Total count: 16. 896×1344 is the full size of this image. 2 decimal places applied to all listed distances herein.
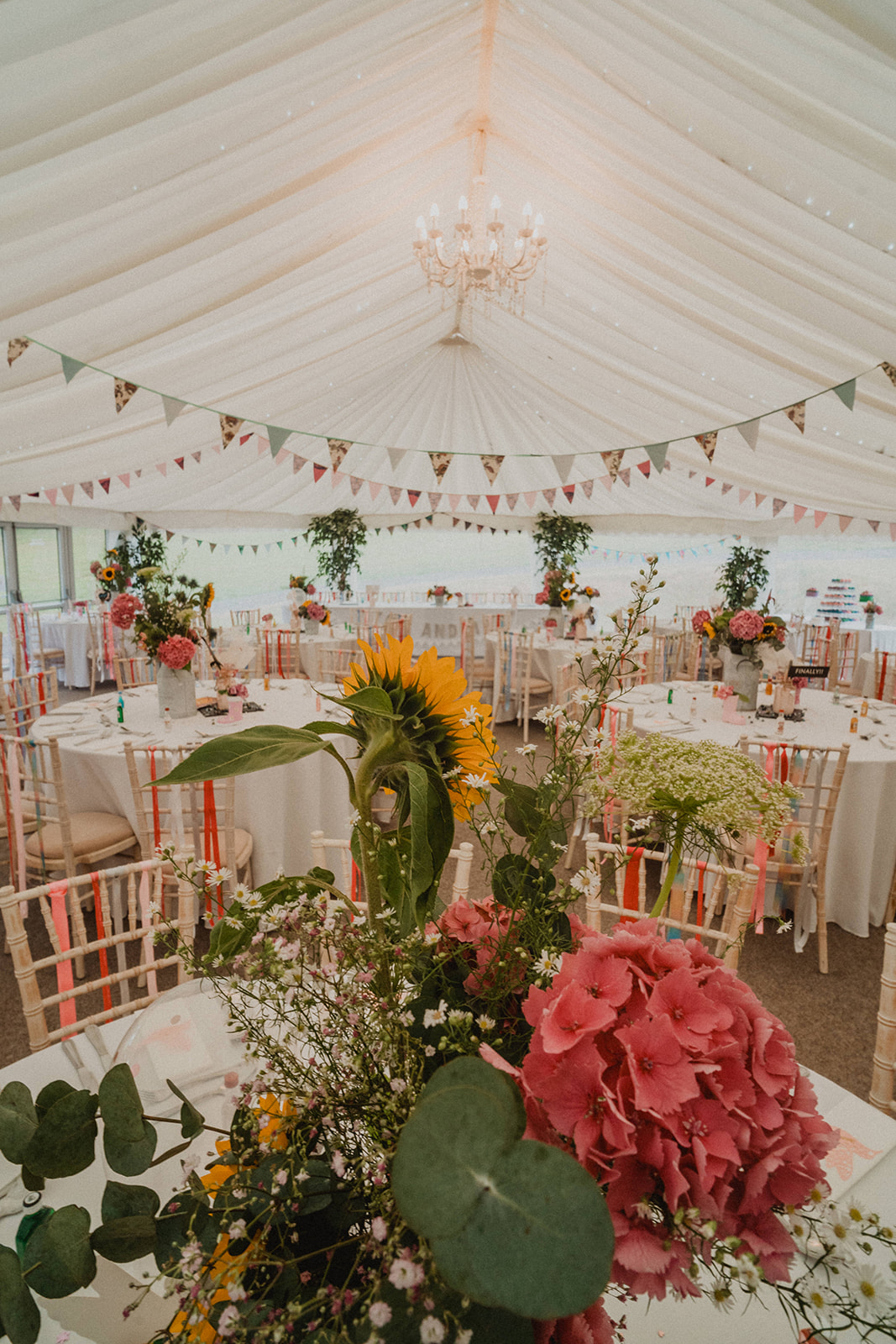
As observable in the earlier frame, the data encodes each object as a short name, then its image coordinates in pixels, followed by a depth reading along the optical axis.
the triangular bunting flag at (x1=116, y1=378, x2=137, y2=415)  3.77
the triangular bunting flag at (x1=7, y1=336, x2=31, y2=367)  3.00
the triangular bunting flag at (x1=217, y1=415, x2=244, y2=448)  4.91
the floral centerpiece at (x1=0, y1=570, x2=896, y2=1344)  0.39
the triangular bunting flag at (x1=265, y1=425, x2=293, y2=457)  5.28
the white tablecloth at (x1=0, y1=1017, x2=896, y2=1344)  0.70
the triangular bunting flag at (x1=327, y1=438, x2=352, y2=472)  6.21
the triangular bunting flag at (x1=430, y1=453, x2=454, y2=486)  7.15
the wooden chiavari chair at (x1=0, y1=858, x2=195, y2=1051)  1.39
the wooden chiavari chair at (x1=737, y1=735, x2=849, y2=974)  2.79
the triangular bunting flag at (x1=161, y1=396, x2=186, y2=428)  4.20
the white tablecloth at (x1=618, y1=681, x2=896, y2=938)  3.04
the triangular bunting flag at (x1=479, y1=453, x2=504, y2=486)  7.07
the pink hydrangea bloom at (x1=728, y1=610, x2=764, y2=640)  3.58
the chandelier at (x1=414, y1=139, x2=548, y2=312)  3.30
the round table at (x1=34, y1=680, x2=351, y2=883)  2.99
